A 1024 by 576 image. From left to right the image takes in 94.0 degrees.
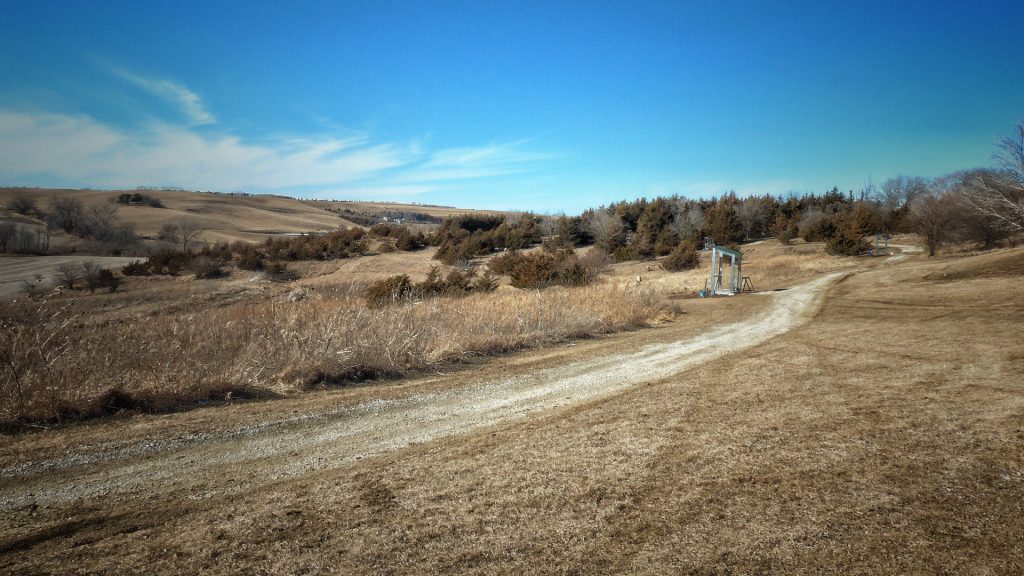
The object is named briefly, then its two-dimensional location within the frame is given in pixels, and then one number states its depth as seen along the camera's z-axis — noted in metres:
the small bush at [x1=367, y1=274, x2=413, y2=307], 16.61
